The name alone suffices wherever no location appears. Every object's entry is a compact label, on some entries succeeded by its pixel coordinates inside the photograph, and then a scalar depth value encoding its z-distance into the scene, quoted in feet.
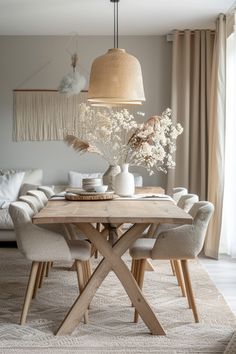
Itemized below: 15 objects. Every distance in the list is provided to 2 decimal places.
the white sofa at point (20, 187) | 21.27
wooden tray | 14.60
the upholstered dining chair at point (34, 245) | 12.38
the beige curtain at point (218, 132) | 20.58
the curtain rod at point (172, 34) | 23.00
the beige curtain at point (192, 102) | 22.99
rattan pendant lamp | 15.19
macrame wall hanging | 24.20
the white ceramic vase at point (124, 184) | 15.61
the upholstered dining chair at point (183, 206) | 14.71
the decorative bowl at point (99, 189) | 15.20
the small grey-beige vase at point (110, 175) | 16.87
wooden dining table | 11.78
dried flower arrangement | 15.03
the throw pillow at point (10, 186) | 22.72
